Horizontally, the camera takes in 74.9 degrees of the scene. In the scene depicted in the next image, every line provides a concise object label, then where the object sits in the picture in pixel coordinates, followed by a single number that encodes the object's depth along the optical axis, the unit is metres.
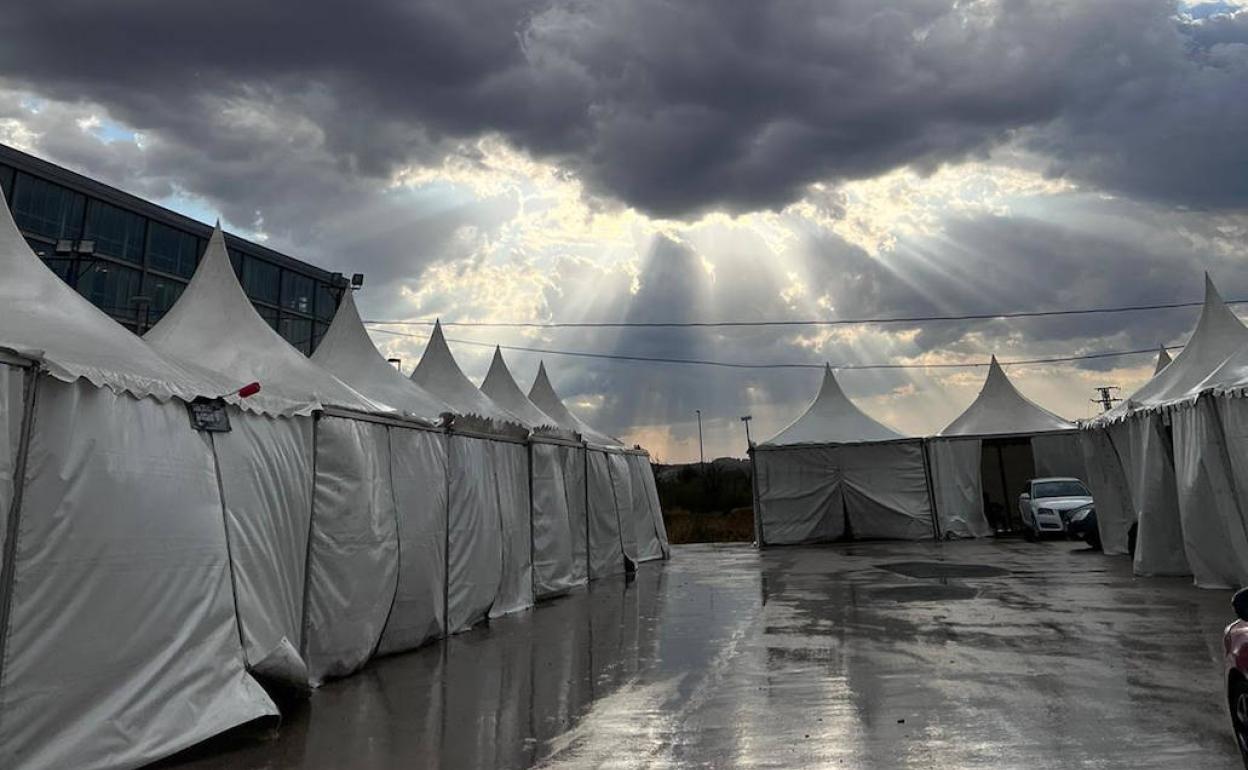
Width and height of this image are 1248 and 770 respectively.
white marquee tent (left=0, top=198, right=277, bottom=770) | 4.56
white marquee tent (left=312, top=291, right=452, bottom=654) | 8.71
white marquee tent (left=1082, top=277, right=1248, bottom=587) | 10.88
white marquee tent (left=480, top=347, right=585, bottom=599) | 13.18
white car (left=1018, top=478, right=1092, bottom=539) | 22.03
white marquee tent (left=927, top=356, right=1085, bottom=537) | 24.19
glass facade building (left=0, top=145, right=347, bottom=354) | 28.00
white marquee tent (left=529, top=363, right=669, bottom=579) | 15.90
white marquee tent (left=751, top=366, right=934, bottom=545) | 24.23
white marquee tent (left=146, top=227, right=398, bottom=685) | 6.48
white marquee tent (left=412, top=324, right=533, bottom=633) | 10.18
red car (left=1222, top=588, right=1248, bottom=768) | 4.16
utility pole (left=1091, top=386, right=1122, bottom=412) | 58.00
